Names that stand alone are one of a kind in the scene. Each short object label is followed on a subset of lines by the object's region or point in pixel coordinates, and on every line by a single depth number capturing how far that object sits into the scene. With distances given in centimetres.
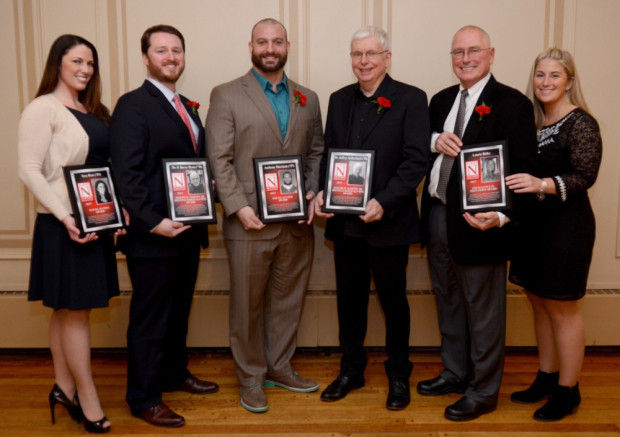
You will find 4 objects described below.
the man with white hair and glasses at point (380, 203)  263
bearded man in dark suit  247
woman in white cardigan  233
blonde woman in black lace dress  249
